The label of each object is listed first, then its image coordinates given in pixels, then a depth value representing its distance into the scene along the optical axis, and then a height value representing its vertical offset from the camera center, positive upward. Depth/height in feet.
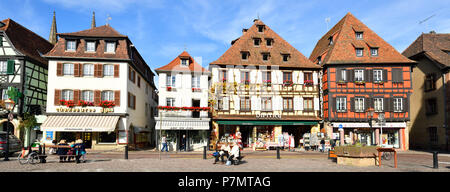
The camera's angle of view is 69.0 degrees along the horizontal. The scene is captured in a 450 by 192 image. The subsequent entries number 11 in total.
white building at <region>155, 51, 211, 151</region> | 93.97 +3.98
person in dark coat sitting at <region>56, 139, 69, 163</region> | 52.51 -5.85
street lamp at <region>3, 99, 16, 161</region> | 55.59 +0.70
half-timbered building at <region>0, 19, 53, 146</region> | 91.35 +10.77
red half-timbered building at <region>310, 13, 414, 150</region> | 100.37 +7.13
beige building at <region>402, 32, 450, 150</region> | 96.89 +8.14
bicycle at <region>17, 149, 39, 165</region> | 50.03 -6.48
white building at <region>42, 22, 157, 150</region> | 87.15 +7.40
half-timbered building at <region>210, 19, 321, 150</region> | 99.76 +6.76
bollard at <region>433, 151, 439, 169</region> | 47.92 -6.54
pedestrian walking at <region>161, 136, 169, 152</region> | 86.97 -6.87
